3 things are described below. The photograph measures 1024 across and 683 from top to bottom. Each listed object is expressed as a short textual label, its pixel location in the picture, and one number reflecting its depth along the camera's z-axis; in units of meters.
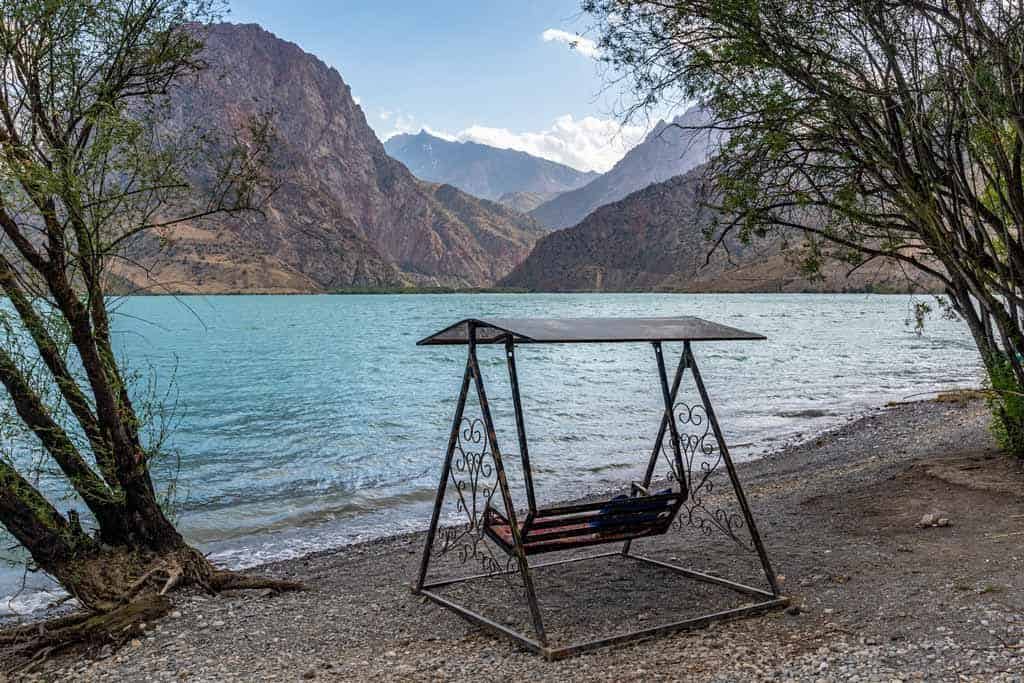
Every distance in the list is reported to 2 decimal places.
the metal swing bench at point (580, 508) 5.93
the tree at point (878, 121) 8.14
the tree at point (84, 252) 7.27
